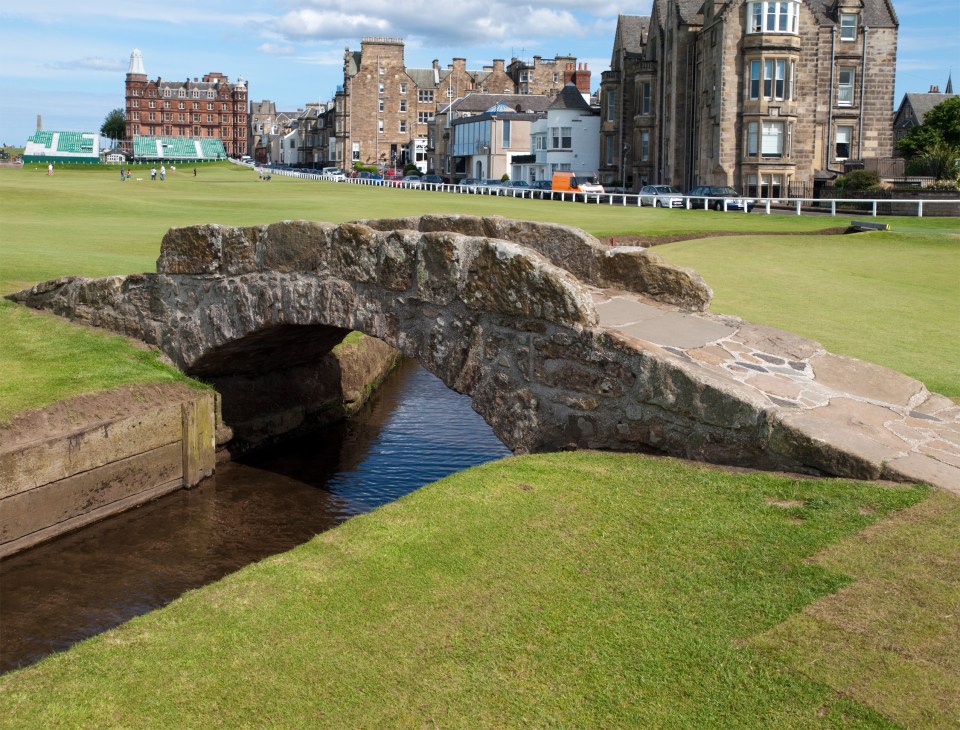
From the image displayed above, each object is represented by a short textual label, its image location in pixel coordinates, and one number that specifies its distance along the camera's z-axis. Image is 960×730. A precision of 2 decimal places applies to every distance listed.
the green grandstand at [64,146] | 156.00
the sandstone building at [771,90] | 57.19
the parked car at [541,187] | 59.29
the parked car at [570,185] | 65.81
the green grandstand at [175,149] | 171.25
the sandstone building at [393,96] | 129.00
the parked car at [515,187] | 62.12
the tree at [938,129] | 62.25
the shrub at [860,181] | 49.22
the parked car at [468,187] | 67.04
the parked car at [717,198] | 46.44
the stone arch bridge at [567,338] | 7.28
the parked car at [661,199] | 49.62
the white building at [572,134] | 87.12
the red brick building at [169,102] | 195.75
